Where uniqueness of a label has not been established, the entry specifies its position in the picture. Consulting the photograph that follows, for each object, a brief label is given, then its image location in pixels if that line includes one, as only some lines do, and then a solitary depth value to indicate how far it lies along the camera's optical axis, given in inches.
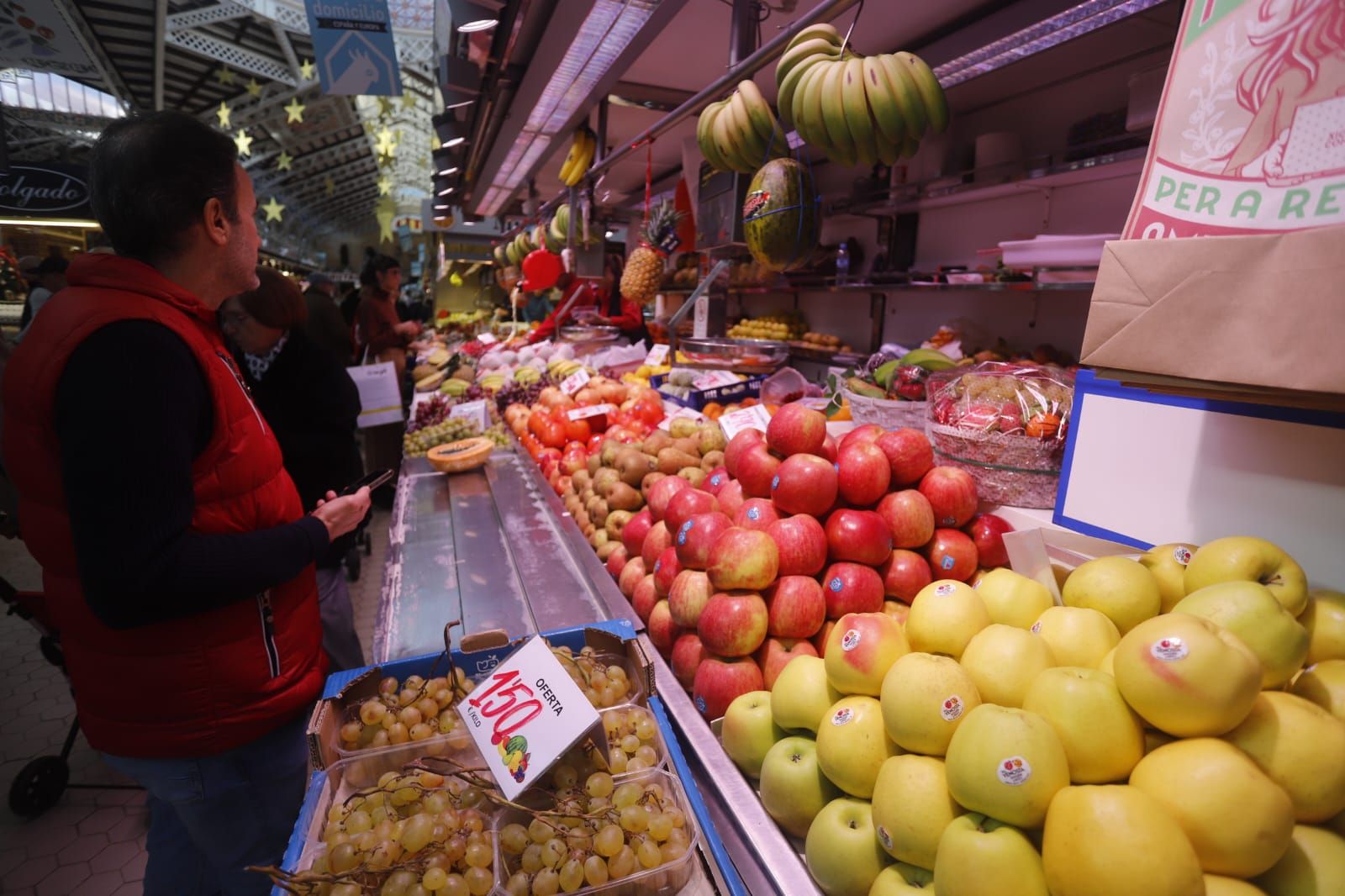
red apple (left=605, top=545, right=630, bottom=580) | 89.9
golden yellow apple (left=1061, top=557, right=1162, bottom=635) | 41.4
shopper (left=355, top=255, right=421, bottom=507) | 238.4
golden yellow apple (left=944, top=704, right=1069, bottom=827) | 31.0
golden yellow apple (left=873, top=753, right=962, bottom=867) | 34.3
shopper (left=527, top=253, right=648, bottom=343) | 287.8
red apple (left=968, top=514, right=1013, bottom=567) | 64.1
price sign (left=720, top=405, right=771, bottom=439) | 101.0
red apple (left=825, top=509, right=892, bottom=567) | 60.5
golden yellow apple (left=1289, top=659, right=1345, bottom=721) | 32.5
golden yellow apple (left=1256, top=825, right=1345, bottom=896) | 28.0
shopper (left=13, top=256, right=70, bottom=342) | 221.9
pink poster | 35.2
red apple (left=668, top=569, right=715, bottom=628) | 63.9
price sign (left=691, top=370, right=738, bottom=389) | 138.4
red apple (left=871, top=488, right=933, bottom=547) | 62.2
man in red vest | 46.6
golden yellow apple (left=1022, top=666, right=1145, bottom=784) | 32.2
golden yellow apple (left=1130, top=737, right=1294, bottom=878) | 27.5
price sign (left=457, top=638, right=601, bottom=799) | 41.4
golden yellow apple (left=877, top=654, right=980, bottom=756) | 36.8
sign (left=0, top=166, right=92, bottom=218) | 328.2
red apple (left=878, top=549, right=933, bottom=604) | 60.6
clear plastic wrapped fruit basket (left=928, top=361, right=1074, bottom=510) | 64.7
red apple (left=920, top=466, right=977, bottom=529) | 64.2
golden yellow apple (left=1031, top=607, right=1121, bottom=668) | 39.1
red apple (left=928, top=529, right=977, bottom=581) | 61.8
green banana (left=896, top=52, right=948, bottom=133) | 81.4
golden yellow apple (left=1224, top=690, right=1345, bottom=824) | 29.4
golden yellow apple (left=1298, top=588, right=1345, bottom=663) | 37.1
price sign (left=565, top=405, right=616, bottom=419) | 147.9
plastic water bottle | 196.1
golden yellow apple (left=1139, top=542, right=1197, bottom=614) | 43.9
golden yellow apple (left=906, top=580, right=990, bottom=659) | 43.8
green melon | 99.3
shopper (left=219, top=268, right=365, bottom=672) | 94.1
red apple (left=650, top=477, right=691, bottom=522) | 84.8
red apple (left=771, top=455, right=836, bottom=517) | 63.6
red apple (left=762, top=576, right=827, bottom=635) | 58.0
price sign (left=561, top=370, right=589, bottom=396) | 177.0
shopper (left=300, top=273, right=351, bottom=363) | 193.2
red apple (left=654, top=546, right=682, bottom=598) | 70.9
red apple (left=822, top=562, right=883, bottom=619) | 58.2
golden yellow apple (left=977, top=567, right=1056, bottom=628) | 46.5
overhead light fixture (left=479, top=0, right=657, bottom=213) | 107.9
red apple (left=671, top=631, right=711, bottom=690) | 62.7
